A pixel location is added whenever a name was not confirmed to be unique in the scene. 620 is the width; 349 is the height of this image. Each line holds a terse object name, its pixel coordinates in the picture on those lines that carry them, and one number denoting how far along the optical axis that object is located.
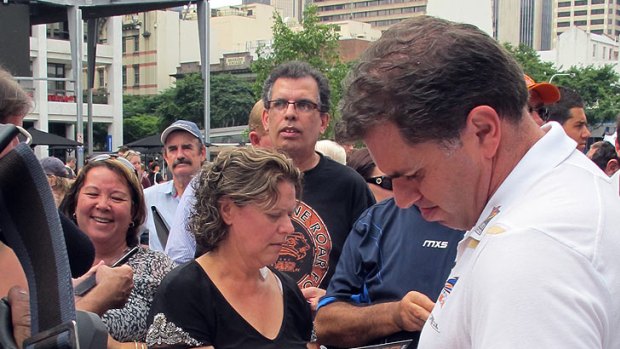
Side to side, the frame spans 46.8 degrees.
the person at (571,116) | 5.69
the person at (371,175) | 4.50
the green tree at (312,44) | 32.44
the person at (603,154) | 7.50
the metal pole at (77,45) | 17.19
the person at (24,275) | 1.36
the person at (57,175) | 5.12
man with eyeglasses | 3.64
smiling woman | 3.33
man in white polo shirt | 1.21
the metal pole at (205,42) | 18.92
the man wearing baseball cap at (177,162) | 5.64
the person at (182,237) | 4.11
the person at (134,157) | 10.01
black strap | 1.33
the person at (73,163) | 19.38
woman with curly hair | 2.70
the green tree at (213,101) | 62.31
